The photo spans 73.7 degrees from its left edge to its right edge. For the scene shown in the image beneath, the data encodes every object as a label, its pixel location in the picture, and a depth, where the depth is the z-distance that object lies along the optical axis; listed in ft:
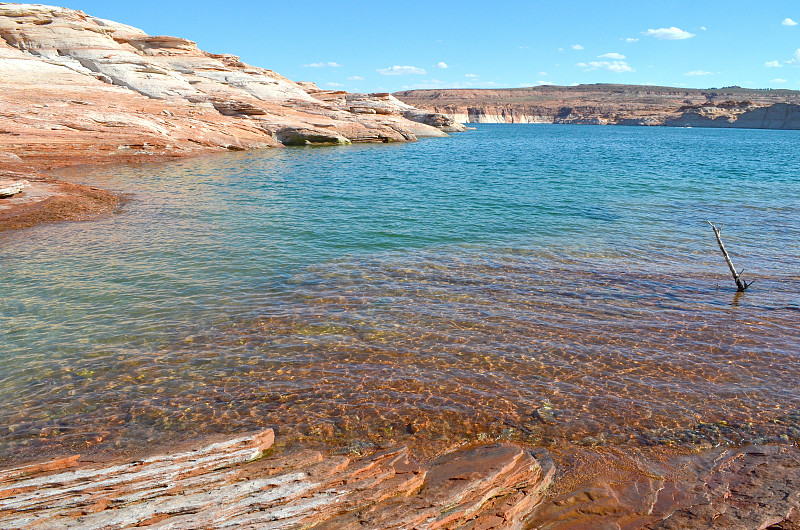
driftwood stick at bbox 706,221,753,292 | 34.73
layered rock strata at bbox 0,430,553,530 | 12.96
